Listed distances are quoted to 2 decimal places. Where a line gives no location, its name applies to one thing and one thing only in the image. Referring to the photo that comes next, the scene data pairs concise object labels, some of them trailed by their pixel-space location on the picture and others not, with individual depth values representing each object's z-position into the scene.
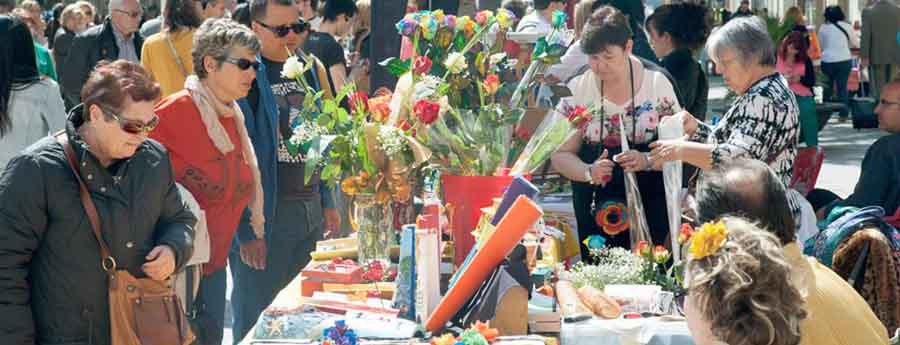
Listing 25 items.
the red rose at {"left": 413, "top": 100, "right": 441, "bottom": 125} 4.16
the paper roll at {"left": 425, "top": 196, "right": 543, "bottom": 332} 3.69
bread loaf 4.14
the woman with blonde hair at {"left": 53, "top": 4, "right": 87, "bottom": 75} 12.23
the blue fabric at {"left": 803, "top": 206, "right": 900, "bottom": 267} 4.89
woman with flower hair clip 2.49
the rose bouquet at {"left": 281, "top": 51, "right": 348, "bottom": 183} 4.31
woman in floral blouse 5.61
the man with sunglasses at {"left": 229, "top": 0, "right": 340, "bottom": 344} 5.52
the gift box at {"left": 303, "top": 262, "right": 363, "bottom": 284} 4.27
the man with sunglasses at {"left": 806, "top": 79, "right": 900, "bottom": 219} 5.55
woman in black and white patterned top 4.88
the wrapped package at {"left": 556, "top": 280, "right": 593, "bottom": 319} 4.07
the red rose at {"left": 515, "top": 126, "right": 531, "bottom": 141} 4.53
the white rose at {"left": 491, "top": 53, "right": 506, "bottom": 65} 4.82
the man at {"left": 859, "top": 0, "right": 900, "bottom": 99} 18.11
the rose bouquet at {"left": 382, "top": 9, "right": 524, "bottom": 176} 4.29
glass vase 4.40
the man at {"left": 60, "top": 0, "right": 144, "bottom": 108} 8.76
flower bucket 4.18
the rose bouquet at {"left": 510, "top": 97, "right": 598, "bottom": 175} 4.32
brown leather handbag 3.99
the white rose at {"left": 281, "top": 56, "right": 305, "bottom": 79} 4.42
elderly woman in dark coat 3.86
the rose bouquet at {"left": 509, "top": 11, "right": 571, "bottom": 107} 4.74
